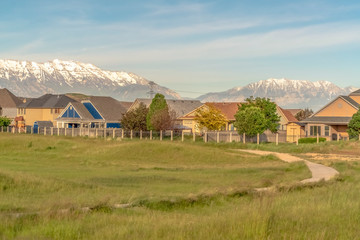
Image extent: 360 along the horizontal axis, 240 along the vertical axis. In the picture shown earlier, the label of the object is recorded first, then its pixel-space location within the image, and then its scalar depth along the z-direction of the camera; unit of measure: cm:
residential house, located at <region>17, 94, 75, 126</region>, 10981
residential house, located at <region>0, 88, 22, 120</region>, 12769
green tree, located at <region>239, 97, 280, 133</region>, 7687
